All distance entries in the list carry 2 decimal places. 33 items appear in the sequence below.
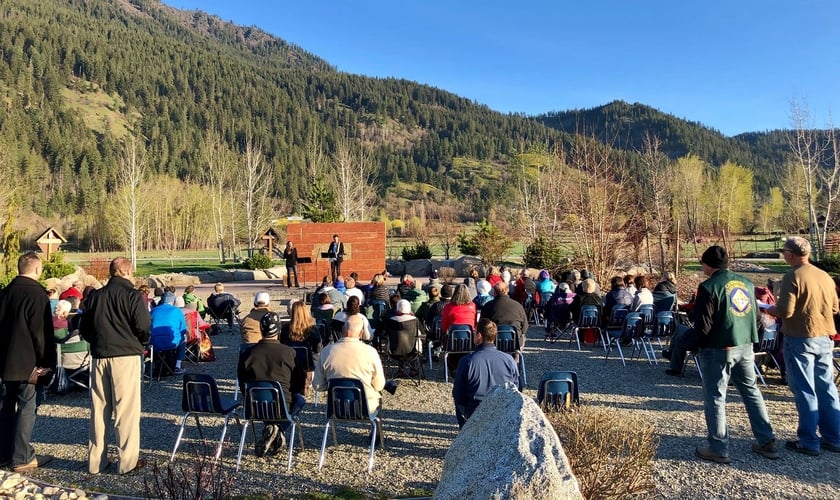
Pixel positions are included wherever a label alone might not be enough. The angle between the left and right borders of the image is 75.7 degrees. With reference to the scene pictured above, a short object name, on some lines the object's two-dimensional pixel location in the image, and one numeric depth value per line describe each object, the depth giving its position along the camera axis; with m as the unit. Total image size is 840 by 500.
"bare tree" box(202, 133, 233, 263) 36.50
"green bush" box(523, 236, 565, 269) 21.73
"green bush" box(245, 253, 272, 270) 25.45
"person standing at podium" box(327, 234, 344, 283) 16.80
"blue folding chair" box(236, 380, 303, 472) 4.50
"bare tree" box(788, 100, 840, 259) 22.67
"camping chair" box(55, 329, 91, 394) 6.71
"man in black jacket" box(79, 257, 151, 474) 4.37
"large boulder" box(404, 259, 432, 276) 24.23
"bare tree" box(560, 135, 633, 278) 16.56
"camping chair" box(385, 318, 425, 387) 6.79
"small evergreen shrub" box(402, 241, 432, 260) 26.92
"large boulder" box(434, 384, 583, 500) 2.54
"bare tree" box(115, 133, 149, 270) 30.22
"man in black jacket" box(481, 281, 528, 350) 7.09
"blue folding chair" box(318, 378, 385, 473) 4.49
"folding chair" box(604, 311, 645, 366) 8.02
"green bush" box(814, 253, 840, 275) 19.20
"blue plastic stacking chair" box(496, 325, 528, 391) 6.86
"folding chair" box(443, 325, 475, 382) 7.01
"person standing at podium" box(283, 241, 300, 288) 18.19
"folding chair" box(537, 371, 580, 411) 4.41
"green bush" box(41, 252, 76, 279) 17.97
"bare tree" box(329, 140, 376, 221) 36.12
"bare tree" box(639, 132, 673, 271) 18.40
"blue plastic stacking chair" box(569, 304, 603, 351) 8.84
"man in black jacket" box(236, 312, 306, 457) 4.74
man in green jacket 4.23
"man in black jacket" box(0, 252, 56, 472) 4.39
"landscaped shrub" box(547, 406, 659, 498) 3.14
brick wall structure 20.86
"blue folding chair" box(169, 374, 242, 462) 4.59
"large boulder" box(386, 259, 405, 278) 25.35
